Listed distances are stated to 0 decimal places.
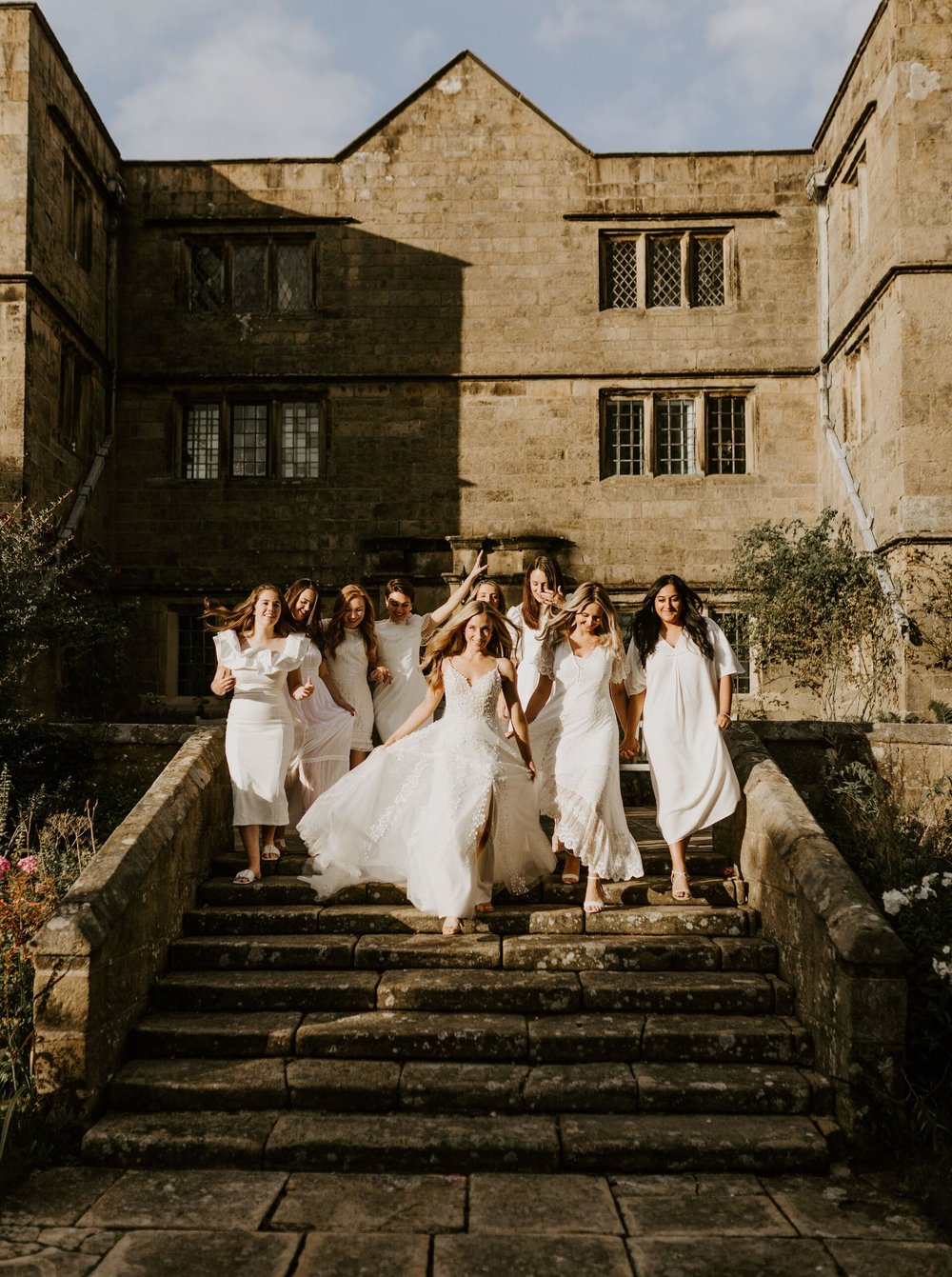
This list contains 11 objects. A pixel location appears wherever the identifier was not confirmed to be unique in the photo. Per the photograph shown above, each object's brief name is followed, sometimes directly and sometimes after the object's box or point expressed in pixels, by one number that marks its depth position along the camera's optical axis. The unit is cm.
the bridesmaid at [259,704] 707
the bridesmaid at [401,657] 885
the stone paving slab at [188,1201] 435
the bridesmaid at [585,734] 654
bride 625
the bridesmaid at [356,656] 839
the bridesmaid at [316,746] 808
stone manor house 1566
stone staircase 487
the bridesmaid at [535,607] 754
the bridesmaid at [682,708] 672
